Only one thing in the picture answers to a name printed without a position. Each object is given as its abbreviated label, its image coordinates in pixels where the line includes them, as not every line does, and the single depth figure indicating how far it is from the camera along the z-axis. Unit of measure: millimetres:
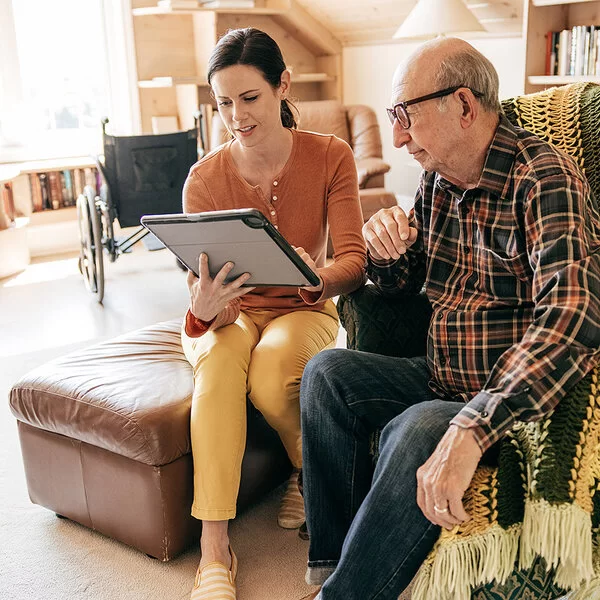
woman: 1587
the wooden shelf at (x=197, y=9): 4551
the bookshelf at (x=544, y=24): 3732
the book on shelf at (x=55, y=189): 4703
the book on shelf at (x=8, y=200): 4171
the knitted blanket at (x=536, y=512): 1150
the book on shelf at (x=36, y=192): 4633
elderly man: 1165
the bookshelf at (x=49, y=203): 4602
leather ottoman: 1623
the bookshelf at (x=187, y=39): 4699
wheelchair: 3602
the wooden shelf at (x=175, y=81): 4656
